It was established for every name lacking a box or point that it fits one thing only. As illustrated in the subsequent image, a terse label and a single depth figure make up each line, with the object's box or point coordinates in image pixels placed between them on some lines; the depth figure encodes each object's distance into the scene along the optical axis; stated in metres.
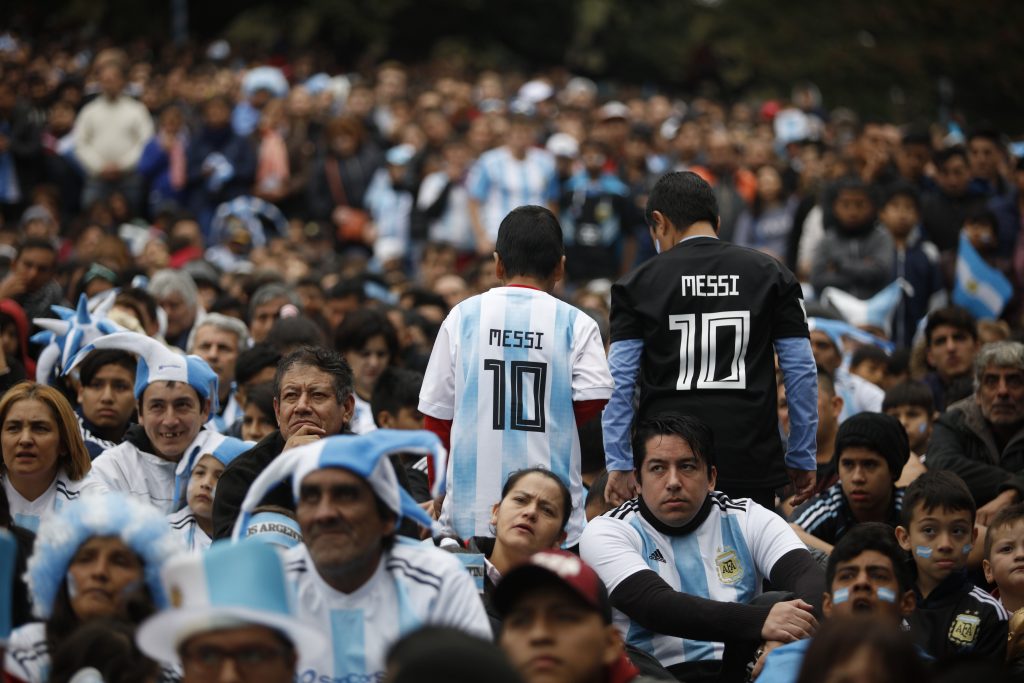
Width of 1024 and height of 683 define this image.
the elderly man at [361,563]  10.70
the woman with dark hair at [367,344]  21.19
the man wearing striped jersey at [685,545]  13.62
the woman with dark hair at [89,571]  11.05
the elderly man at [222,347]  20.84
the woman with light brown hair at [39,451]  15.23
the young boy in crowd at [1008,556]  14.51
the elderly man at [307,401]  14.08
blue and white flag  26.66
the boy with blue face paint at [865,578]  12.28
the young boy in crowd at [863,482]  16.45
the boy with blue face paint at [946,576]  13.91
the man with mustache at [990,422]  18.11
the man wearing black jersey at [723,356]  15.09
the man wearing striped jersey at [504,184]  35.47
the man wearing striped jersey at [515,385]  14.50
